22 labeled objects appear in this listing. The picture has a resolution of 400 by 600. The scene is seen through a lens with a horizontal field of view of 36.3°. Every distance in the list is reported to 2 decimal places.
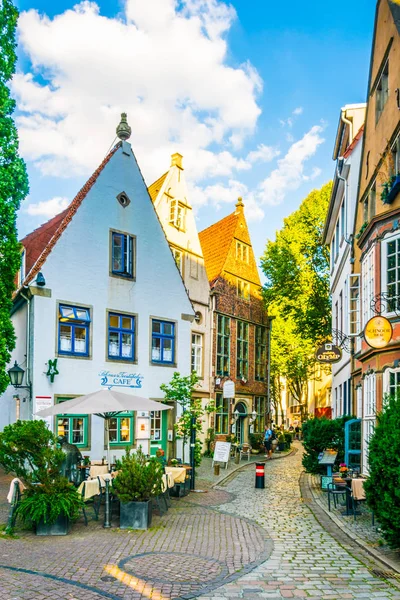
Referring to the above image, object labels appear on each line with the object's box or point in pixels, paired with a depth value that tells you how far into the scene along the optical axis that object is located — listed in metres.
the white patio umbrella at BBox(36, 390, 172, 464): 12.52
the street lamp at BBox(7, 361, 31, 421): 16.58
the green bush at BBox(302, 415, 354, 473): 18.52
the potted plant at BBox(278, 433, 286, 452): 34.34
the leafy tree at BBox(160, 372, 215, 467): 18.96
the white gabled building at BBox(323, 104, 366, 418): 21.03
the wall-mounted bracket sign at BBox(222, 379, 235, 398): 24.30
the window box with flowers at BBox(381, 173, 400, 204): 13.56
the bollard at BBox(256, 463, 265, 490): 17.62
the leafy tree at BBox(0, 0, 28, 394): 17.34
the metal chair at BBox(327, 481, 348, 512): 13.08
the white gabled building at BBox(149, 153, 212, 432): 26.48
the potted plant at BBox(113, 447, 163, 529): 11.21
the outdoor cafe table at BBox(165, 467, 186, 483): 14.75
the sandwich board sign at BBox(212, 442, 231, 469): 21.09
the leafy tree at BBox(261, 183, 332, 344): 34.22
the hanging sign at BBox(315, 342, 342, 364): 18.73
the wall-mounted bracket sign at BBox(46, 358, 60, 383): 18.19
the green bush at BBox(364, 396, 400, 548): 8.51
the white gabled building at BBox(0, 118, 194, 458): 18.52
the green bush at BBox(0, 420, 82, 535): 10.41
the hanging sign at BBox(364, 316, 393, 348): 13.03
